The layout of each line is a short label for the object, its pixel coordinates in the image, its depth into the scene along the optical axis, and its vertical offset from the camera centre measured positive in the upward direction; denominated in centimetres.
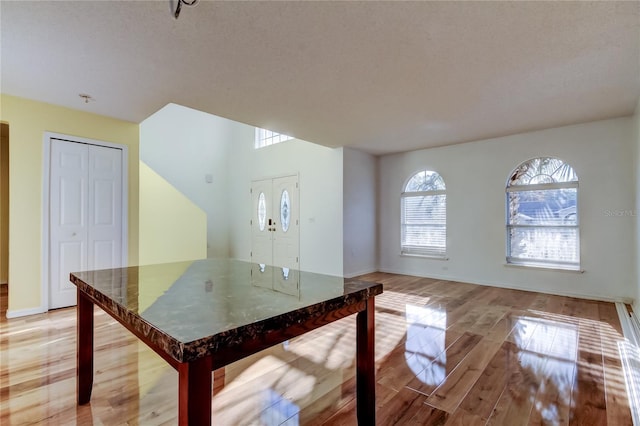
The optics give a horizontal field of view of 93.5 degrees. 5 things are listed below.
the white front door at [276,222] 645 -13
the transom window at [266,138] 693 +184
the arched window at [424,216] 561 +0
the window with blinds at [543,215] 440 +1
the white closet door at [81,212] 362 +6
